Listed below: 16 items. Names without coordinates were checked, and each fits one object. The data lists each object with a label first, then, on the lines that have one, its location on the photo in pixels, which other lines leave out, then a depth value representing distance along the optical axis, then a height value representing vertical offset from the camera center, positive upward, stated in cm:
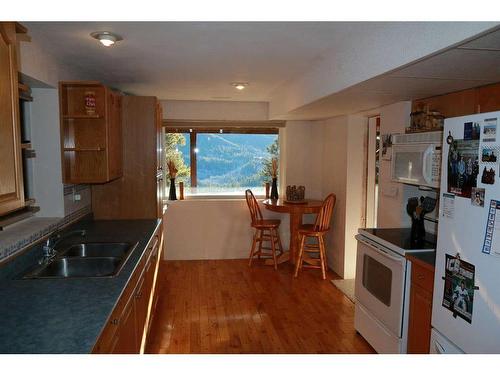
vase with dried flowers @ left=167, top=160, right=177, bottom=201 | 564 -40
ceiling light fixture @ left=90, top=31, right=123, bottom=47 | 244 +71
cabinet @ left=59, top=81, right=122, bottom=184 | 319 +15
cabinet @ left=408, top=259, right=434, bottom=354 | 239 -95
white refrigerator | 177 -41
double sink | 247 -75
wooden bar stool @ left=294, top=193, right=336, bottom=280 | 480 -93
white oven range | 264 -95
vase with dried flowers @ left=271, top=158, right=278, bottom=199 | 578 -36
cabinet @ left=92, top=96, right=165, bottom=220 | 395 -21
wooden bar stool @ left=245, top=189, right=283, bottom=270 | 520 -101
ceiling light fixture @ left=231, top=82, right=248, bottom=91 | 413 +71
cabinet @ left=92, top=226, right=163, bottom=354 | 175 -91
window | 580 -7
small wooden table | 490 -71
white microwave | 266 -3
